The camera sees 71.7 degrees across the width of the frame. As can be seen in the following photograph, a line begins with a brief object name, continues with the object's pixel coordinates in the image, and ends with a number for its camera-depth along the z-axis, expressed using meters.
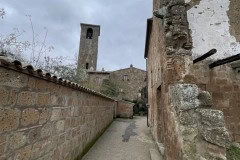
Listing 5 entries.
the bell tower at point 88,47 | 30.55
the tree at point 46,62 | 6.84
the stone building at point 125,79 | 26.47
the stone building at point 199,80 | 2.62
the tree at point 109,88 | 25.48
